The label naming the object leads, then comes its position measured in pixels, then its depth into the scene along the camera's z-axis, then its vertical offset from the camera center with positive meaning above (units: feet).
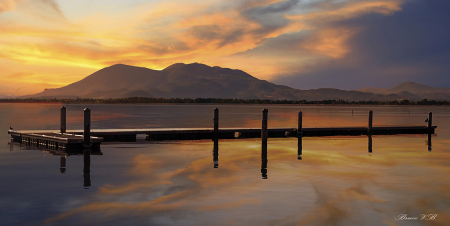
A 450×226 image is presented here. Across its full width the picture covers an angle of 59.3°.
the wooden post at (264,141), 64.66 -5.87
